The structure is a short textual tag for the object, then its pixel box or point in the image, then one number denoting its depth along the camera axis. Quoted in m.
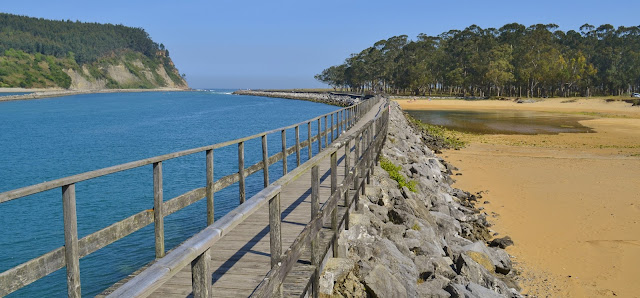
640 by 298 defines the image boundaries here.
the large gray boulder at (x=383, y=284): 5.69
